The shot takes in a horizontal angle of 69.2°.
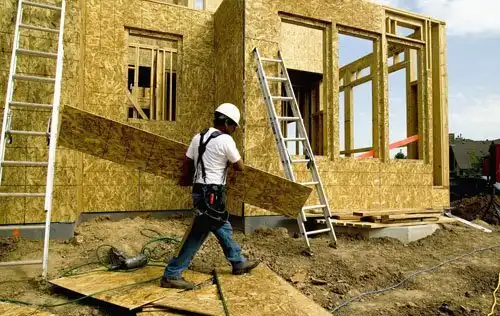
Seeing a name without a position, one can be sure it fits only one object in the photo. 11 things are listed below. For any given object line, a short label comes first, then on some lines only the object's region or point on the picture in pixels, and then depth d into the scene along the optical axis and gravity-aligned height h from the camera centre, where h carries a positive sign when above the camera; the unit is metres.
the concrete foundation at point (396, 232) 5.67 -0.84
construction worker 3.33 -0.09
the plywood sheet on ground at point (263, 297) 2.89 -1.03
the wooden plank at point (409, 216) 5.84 -0.60
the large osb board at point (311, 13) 5.94 +2.93
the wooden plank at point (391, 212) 5.87 -0.54
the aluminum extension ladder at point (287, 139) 5.08 +0.67
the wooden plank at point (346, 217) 6.00 -0.62
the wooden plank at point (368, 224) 5.57 -0.70
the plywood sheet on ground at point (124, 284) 3.06 -1.02
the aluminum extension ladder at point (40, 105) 3.60 +0.83
